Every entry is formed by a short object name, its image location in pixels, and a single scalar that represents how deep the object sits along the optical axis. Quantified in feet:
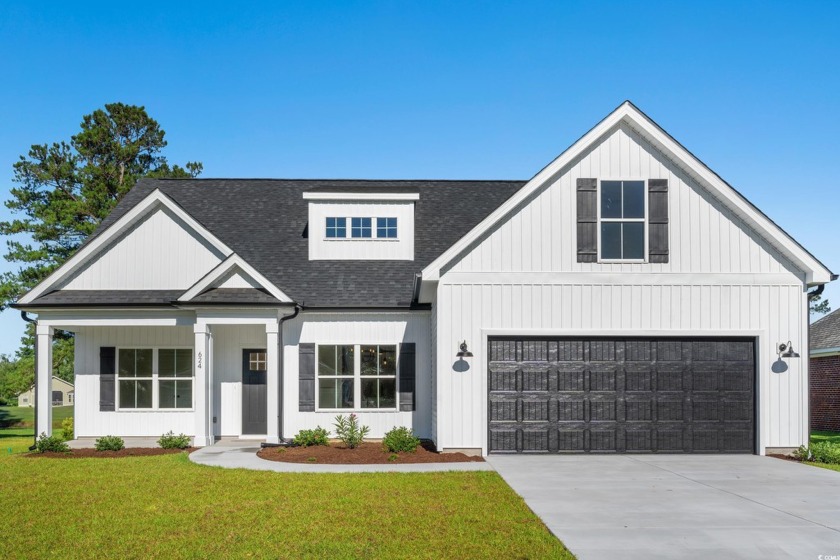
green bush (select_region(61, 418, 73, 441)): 56.32
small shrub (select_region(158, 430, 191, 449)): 50.65
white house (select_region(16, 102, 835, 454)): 46.37
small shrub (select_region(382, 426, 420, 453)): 46.11
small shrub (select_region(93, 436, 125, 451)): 49.39
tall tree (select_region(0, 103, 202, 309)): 105.50
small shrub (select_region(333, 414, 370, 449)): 49.39
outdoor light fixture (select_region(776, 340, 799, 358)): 46.37
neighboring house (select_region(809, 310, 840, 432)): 75.97
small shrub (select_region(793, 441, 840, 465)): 44.42
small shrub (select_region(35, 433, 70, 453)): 49.57
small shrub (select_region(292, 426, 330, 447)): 49.83
